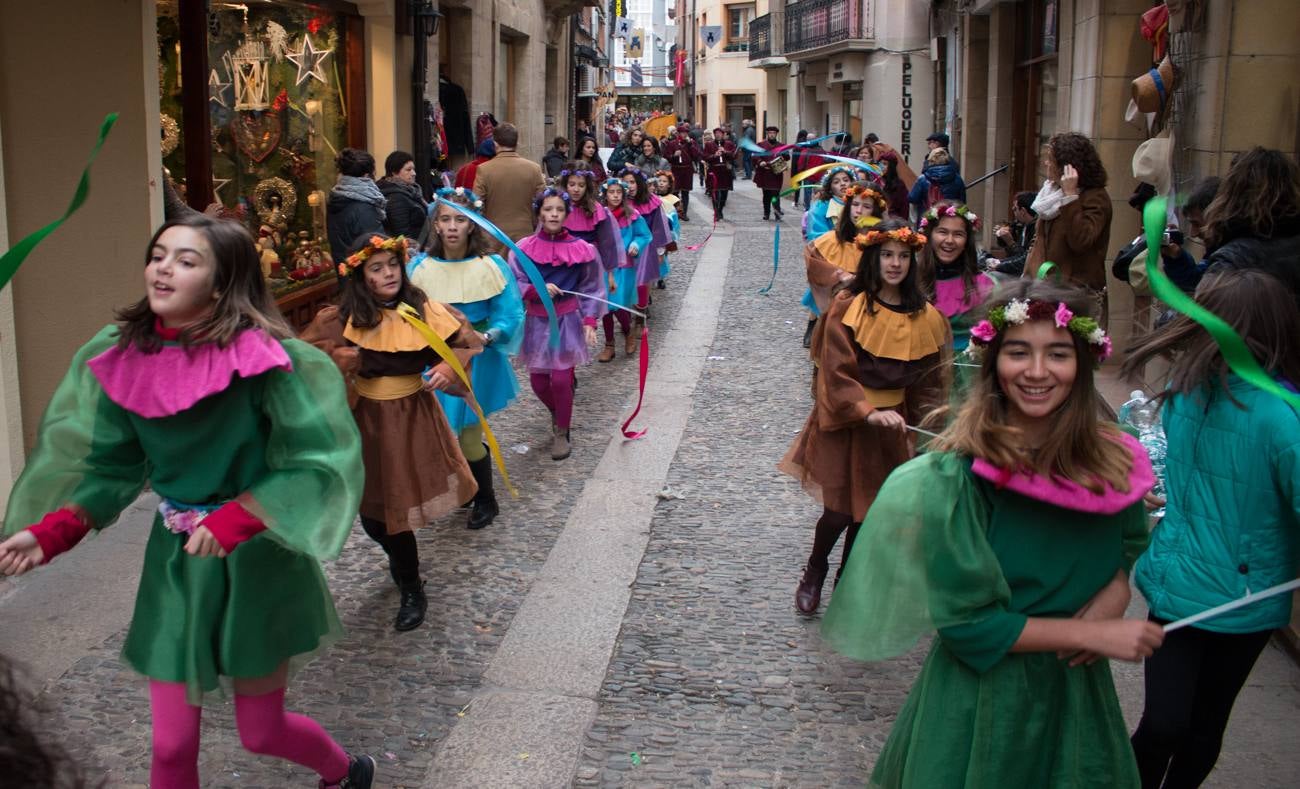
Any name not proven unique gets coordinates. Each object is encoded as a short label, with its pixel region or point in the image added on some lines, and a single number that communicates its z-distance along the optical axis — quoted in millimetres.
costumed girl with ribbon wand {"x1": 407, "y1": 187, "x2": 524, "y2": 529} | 6309
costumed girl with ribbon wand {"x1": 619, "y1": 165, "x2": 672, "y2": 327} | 12117
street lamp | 12734
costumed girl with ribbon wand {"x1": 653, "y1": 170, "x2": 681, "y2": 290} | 13719
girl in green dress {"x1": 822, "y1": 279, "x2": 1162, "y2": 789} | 2656
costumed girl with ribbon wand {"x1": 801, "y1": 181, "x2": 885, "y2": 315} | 7875
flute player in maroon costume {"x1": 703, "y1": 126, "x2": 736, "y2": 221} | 24953
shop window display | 9445
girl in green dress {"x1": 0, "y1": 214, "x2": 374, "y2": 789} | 3207
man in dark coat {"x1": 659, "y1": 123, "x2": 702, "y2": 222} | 26109
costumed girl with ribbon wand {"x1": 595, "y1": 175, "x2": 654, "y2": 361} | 10883
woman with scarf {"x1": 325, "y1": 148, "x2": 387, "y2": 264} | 9266
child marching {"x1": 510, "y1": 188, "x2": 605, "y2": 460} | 7797
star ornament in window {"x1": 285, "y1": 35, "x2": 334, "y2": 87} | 11086
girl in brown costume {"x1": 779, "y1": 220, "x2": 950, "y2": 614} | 4965
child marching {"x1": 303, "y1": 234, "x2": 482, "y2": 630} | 5059
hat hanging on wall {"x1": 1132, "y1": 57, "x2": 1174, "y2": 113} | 8172
